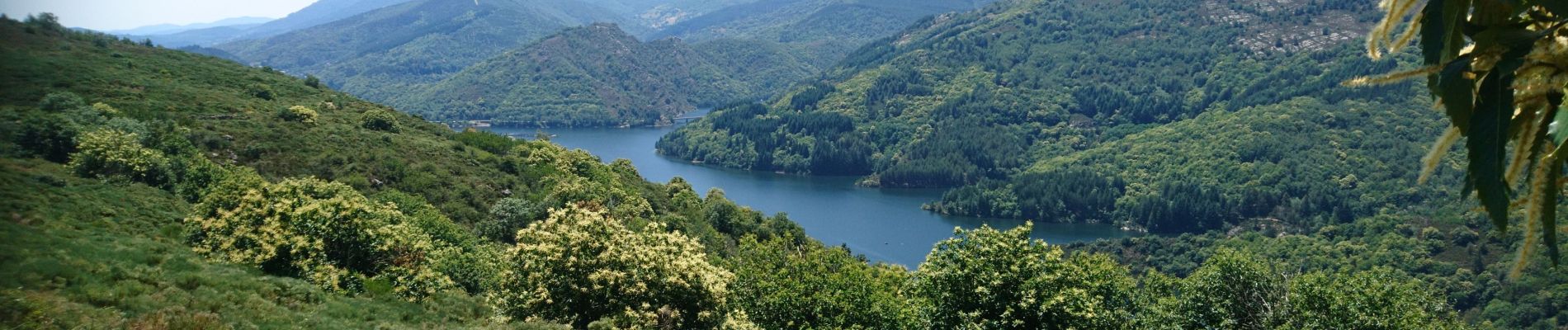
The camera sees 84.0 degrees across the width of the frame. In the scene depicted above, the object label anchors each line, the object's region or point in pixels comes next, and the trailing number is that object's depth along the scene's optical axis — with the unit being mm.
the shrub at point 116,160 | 39719
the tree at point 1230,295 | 28484
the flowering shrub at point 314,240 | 29344
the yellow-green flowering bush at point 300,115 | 65000
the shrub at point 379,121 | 72750
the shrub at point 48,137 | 41469
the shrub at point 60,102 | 47272
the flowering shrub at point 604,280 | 26453
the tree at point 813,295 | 28500
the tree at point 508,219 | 51656
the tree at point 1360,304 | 25672
